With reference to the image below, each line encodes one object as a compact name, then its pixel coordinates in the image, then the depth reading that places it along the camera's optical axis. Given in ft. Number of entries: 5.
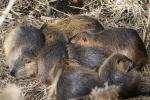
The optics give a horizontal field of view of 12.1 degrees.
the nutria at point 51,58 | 22.45
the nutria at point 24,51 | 23.97
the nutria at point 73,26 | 24.76
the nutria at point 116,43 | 23.06
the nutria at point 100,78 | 19.59
